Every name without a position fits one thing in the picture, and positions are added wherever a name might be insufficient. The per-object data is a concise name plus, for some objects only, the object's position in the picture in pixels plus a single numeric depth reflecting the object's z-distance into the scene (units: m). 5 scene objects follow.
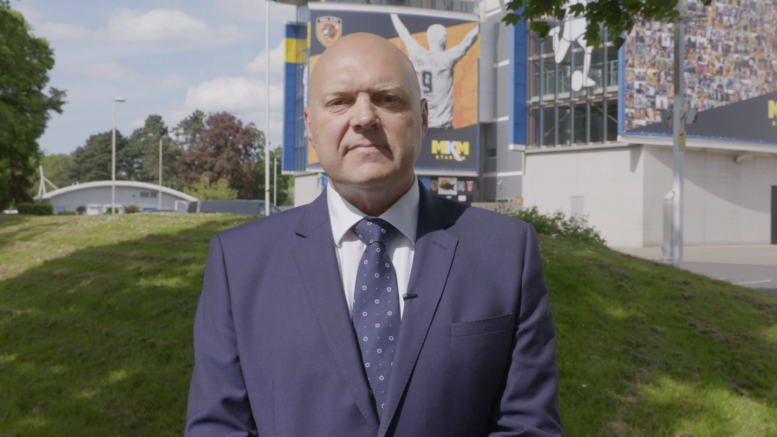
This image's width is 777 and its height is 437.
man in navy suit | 1.90
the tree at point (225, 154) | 69.94
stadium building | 31.00
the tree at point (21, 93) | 26.25
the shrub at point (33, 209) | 31.75
